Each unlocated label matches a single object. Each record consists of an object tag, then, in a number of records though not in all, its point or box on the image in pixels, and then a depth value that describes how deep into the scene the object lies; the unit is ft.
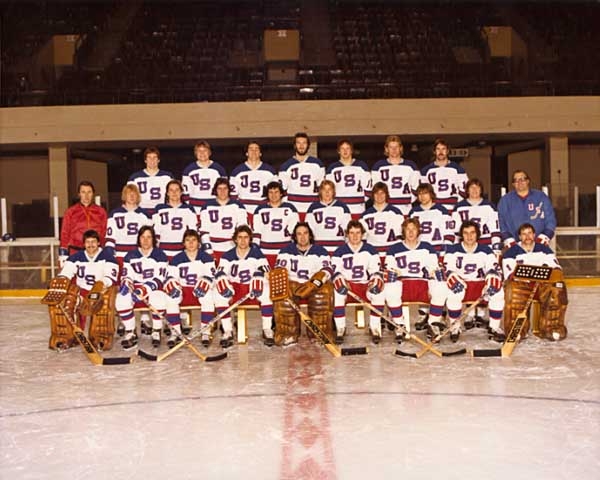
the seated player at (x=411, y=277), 17.37
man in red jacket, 19.31
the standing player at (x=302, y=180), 19.80
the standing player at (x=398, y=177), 19.65
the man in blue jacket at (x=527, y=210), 18.88
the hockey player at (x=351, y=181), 19.62
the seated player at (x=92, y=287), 17.20
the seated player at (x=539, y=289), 17.04
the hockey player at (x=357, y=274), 17.34
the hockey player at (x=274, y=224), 18.97
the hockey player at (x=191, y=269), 17.67
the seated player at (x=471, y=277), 17.13
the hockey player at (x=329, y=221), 18.80
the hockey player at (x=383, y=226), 18.98
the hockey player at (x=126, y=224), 18.89
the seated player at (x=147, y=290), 17.38
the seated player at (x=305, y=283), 17.10
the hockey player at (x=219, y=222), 19.16
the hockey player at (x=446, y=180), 19.65
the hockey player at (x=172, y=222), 18.88
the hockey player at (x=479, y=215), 18.86
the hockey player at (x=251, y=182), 19.86
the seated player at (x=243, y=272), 17.54
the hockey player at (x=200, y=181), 19.83
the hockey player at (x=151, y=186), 19.71
